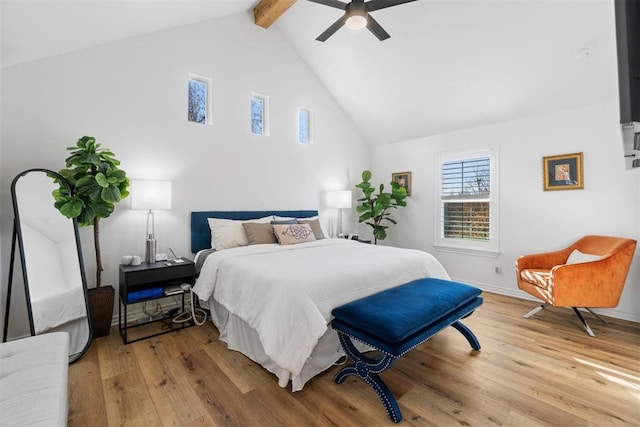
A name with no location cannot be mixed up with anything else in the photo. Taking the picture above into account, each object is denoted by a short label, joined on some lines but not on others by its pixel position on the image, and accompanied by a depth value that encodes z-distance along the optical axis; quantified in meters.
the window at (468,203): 4.12
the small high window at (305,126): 4.76
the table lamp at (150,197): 2.85
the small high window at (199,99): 3.61
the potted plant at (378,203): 4.82
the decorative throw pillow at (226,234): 3.28
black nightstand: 2.61
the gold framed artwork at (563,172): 3.38
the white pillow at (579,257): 2.92
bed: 1.89
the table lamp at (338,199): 4.80
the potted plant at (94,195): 2.44
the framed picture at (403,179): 5.03
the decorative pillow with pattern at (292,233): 3.43
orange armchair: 2.72
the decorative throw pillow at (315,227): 3.98
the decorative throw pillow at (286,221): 3.72
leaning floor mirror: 2.28
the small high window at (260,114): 4.18
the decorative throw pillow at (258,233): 3.40
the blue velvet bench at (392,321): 1.69
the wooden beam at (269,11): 3.61
